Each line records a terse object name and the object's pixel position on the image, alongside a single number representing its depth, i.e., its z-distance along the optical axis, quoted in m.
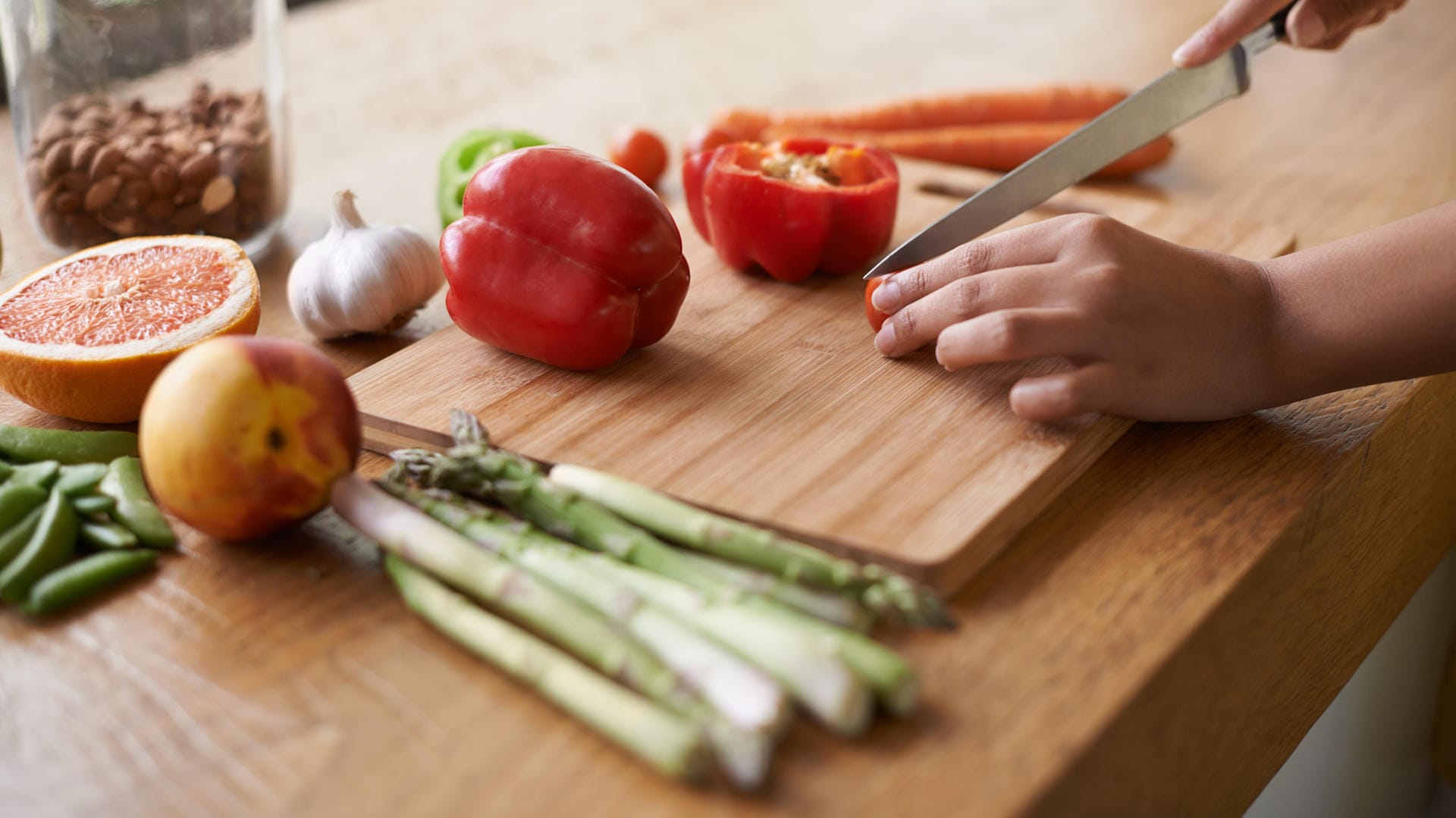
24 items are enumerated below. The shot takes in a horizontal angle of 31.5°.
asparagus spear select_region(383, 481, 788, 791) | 0.83
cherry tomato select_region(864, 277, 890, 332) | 1.02
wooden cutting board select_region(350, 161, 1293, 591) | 0.92
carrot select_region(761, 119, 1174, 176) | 1.25
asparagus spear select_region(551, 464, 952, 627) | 0.87
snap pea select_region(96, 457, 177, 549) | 0.93
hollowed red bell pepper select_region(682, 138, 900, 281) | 1.07
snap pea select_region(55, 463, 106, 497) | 0.93
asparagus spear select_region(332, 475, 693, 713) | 0.86
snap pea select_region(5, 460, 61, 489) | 0.93
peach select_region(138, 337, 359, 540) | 0.89
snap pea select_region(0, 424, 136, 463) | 0.96
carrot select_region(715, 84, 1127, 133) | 1.27
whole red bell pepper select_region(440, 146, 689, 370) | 1.00
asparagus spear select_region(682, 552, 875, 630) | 0.87
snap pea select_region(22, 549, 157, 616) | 0.90
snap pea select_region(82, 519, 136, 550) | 0.92
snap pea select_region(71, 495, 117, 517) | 0.93
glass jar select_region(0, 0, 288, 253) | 1.09
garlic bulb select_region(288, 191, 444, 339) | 1.04
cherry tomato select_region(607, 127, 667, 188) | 1.23
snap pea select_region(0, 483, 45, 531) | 0.92
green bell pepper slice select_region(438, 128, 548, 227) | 1.15
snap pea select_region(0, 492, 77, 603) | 0.90
